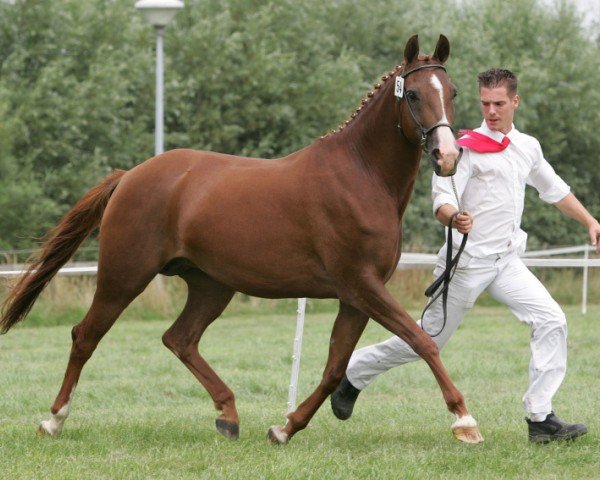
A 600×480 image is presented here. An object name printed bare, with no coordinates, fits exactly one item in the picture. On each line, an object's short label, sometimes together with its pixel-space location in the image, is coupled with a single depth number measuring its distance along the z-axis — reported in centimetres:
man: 1269
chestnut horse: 1209
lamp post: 3328
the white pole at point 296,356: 1509
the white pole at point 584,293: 3254
